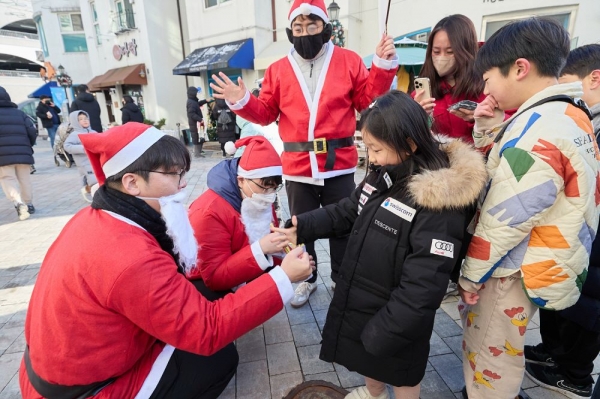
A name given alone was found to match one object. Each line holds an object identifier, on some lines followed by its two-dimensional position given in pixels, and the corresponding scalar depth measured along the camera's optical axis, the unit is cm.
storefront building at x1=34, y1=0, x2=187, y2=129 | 1423
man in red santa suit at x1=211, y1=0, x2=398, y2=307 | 235
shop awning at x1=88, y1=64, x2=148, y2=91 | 1423
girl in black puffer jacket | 126
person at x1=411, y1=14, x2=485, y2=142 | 203
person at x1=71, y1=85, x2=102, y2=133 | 720
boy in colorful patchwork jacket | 121
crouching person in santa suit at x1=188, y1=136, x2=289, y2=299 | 204
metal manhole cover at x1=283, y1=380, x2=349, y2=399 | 190
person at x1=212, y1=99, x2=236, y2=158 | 887
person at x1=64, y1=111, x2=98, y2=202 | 555
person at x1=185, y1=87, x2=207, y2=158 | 971
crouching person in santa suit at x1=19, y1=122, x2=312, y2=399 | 126
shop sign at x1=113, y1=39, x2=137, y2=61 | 1484
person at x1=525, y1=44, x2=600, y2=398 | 159
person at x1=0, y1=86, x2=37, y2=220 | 511
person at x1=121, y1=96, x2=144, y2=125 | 974
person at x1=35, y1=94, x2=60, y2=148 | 1143
